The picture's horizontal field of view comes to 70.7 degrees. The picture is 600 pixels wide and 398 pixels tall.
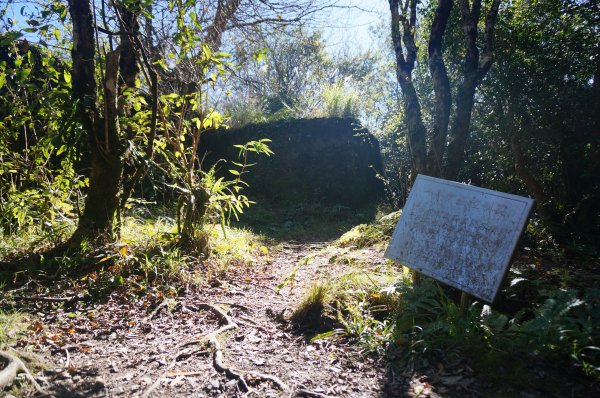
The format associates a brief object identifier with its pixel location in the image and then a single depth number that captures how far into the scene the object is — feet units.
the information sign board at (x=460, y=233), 8.36
